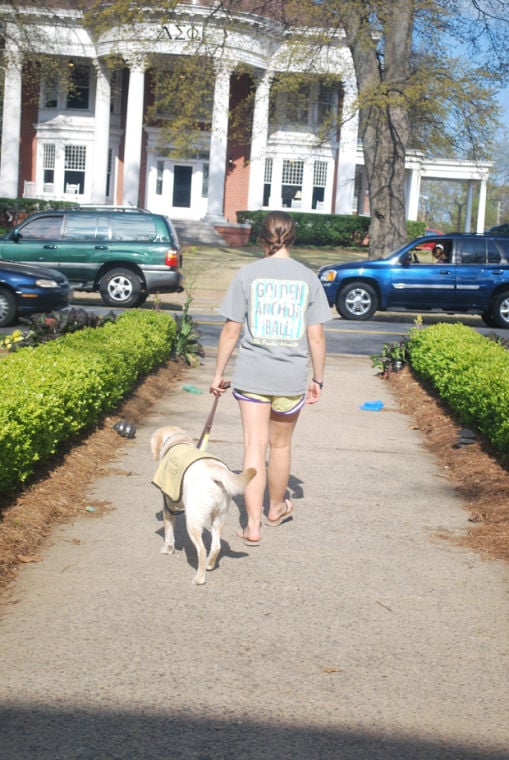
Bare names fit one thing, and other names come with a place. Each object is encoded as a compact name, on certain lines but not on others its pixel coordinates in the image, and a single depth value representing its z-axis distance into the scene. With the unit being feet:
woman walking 18.86
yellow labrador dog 16.72
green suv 68.85
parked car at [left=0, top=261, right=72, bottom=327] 53.52
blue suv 69.10
